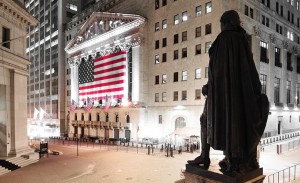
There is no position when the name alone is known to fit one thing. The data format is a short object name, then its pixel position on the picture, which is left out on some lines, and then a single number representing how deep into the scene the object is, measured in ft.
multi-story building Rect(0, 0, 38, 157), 86.12
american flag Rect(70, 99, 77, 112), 190.20
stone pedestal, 17.65
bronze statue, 17.62
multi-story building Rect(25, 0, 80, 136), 238.27
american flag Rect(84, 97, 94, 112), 164.32
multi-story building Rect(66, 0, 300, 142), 127.75
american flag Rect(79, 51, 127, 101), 159.84
